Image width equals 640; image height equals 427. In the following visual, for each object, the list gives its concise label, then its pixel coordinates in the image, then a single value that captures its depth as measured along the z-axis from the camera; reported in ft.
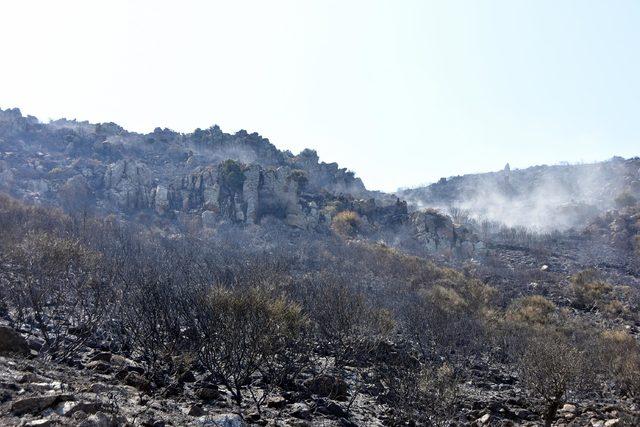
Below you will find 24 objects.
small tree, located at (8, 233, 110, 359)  48.32
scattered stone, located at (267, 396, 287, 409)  43.16
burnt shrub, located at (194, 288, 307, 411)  43.19
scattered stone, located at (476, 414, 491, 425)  48.60
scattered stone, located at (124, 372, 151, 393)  38.24
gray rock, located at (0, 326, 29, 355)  38.50
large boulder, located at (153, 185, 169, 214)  175.50
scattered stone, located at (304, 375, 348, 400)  51.13
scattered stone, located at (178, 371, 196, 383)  44.69
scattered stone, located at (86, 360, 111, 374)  41.03
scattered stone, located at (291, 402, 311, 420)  41.62
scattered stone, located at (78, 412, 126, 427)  23.85
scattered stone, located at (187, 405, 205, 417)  34.47
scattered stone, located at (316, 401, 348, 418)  44.83
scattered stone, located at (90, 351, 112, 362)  44.71
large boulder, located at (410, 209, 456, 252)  197.53
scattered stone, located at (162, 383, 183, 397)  38.83
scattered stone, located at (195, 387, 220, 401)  40.75
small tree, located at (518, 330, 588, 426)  48.83
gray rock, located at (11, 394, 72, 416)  25.20
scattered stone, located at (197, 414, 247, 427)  31.92
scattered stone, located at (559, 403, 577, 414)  55.67
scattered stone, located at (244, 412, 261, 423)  37.32
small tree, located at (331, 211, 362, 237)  188.90
